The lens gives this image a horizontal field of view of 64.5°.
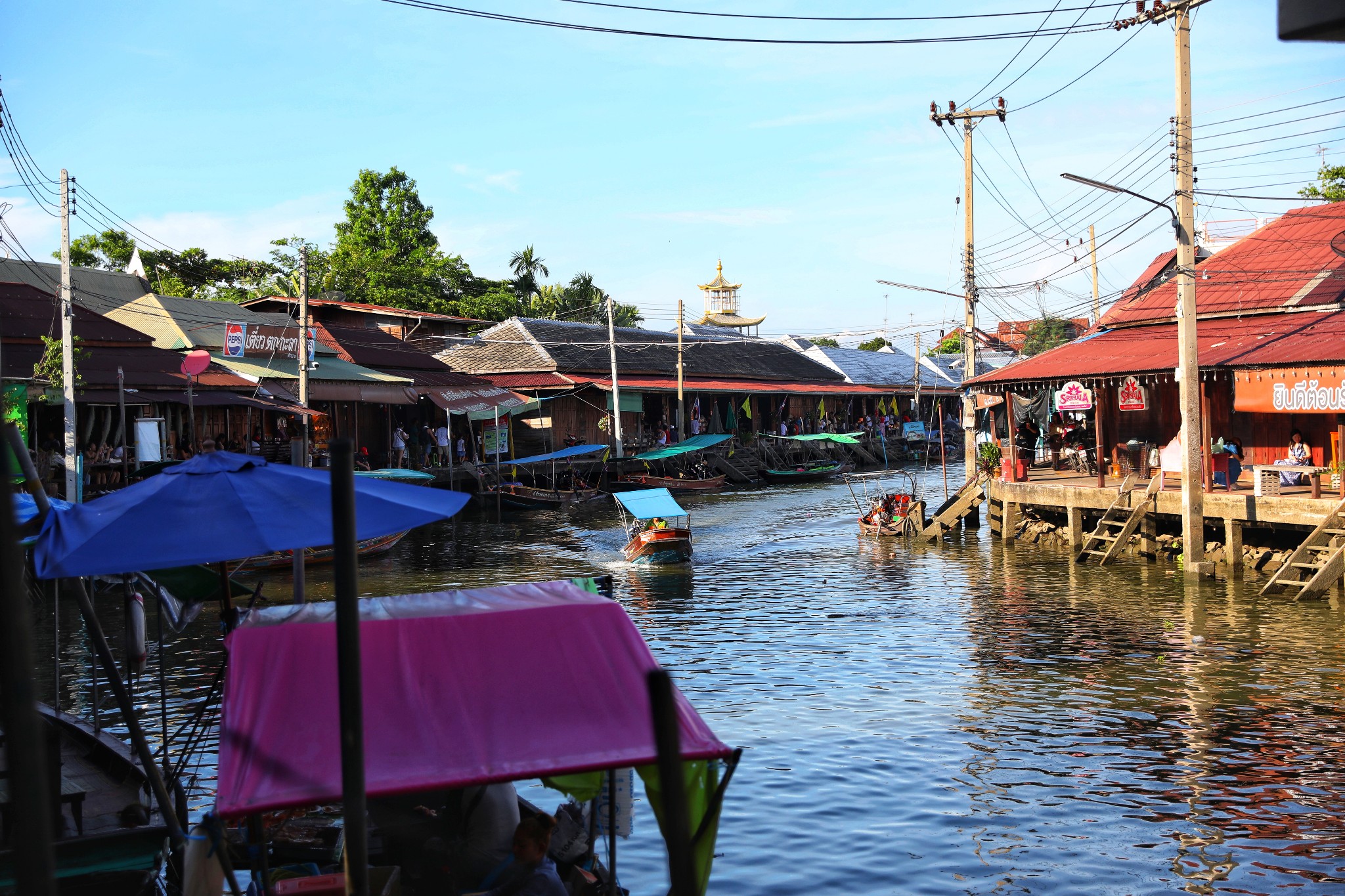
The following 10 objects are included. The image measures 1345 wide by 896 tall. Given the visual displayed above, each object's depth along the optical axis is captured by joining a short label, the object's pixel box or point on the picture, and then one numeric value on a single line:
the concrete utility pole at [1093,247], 40.52
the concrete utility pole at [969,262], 28.33
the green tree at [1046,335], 65.94
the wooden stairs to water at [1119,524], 20.27
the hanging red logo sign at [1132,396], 21.50
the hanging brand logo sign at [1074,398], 22.95
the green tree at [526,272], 56.22
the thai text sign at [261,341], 29.06
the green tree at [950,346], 81.31
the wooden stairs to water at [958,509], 25.88
